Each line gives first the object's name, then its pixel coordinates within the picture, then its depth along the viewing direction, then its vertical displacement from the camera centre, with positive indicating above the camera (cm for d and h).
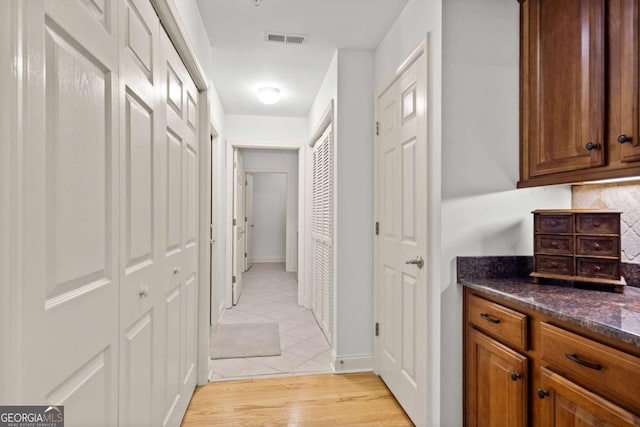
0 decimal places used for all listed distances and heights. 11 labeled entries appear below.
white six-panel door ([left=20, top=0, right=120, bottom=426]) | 67 +0
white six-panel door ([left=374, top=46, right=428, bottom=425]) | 188 -17
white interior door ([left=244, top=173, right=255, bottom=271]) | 723 -16
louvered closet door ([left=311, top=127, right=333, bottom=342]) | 312 -22
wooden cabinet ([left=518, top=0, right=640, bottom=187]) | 125 +50
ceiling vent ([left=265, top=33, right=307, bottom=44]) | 251 +129
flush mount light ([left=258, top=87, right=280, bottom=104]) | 347 +120
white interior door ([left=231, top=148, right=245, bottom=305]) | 446 -17
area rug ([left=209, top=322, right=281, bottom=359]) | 297 -123
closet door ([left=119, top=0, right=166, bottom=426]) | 114 -3
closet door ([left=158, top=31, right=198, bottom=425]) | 164 -9
